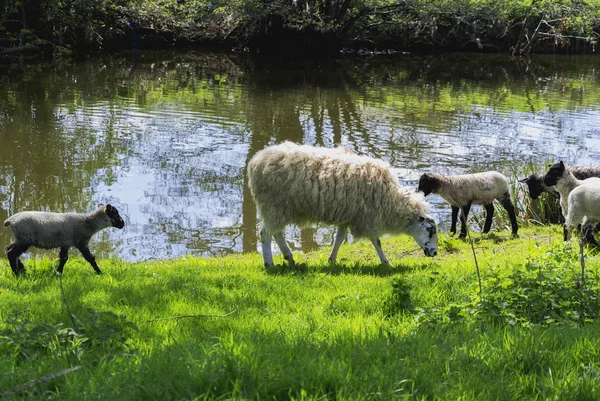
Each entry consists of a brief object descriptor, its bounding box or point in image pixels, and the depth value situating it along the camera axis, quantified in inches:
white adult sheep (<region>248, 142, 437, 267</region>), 692.7
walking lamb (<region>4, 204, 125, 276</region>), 616.4
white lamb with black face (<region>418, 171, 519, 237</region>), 896.9
